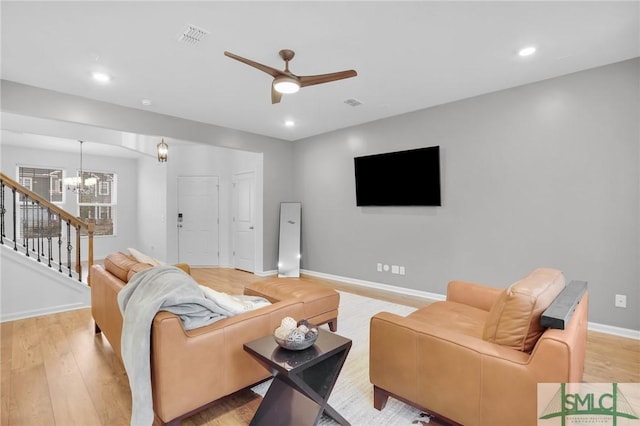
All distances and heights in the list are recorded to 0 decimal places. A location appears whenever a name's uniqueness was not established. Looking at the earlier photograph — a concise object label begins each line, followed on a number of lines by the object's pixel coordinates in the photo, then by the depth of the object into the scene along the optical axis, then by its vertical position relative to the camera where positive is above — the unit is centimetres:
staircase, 342 -78
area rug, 182 -122
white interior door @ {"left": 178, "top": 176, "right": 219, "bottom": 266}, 682 -17
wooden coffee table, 152 -91
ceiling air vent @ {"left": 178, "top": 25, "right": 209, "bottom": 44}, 241 +144
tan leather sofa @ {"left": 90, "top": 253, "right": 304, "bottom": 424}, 160 -82
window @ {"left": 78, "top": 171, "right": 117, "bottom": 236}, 755 +27
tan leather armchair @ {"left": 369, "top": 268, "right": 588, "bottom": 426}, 133 -72
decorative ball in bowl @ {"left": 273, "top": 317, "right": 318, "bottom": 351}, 159 -65
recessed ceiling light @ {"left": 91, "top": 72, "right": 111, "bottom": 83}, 315 +143
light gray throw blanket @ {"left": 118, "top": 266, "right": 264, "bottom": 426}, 160 -56
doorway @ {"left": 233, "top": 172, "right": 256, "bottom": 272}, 626 -15
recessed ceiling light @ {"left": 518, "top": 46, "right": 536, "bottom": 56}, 272 +144
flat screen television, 425 +50
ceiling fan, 251 +112
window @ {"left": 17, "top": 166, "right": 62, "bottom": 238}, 669 +58
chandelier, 688 +70
